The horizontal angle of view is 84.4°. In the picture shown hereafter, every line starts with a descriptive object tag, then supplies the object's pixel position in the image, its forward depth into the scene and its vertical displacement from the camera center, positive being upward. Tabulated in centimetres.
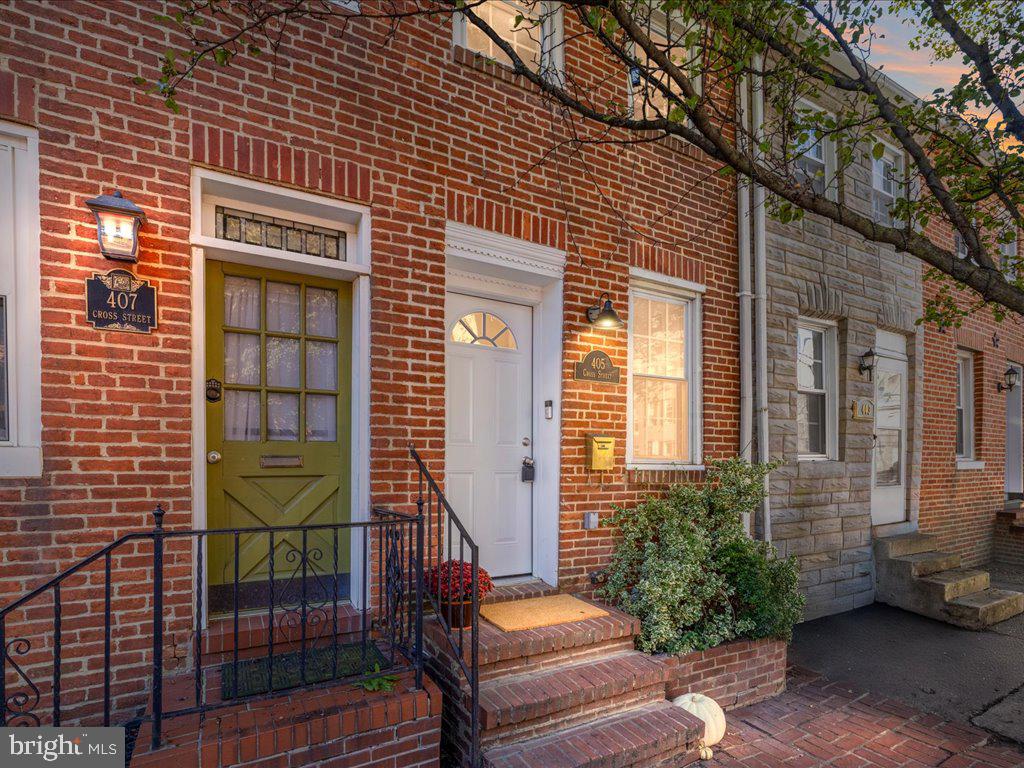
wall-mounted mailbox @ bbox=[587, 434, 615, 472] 435 -49
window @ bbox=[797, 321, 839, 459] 609 +0
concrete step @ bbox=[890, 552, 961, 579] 605 -189
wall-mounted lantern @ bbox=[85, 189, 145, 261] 276 +82
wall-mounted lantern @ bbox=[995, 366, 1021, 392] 866 +13
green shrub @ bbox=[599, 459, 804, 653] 388 -136
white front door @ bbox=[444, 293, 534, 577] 416 -27
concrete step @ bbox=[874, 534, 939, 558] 626 -177
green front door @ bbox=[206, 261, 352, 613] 334 -20
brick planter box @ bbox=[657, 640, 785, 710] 376 -198
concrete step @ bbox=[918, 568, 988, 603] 575 -203
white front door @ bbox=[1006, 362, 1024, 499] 922 -97
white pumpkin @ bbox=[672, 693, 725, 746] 345 -200
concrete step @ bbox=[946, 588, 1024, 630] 550 -219
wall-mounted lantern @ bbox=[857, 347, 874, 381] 627 +32
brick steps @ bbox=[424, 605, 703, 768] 297 -176
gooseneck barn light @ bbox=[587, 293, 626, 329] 437 +57
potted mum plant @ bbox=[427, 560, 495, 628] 325 -118
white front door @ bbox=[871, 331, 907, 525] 673 -51
